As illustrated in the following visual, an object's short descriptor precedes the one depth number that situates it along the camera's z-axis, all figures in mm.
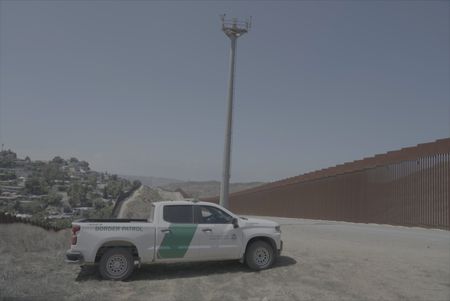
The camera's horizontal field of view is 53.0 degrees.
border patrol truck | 9594
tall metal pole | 20250
